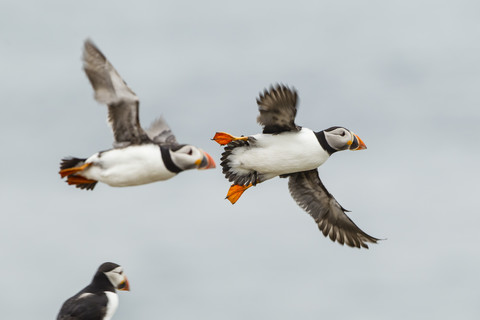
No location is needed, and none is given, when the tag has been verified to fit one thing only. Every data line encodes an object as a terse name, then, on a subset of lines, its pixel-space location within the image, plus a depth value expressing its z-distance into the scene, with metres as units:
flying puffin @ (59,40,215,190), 13.51
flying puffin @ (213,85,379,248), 15.84
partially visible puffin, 15.10
